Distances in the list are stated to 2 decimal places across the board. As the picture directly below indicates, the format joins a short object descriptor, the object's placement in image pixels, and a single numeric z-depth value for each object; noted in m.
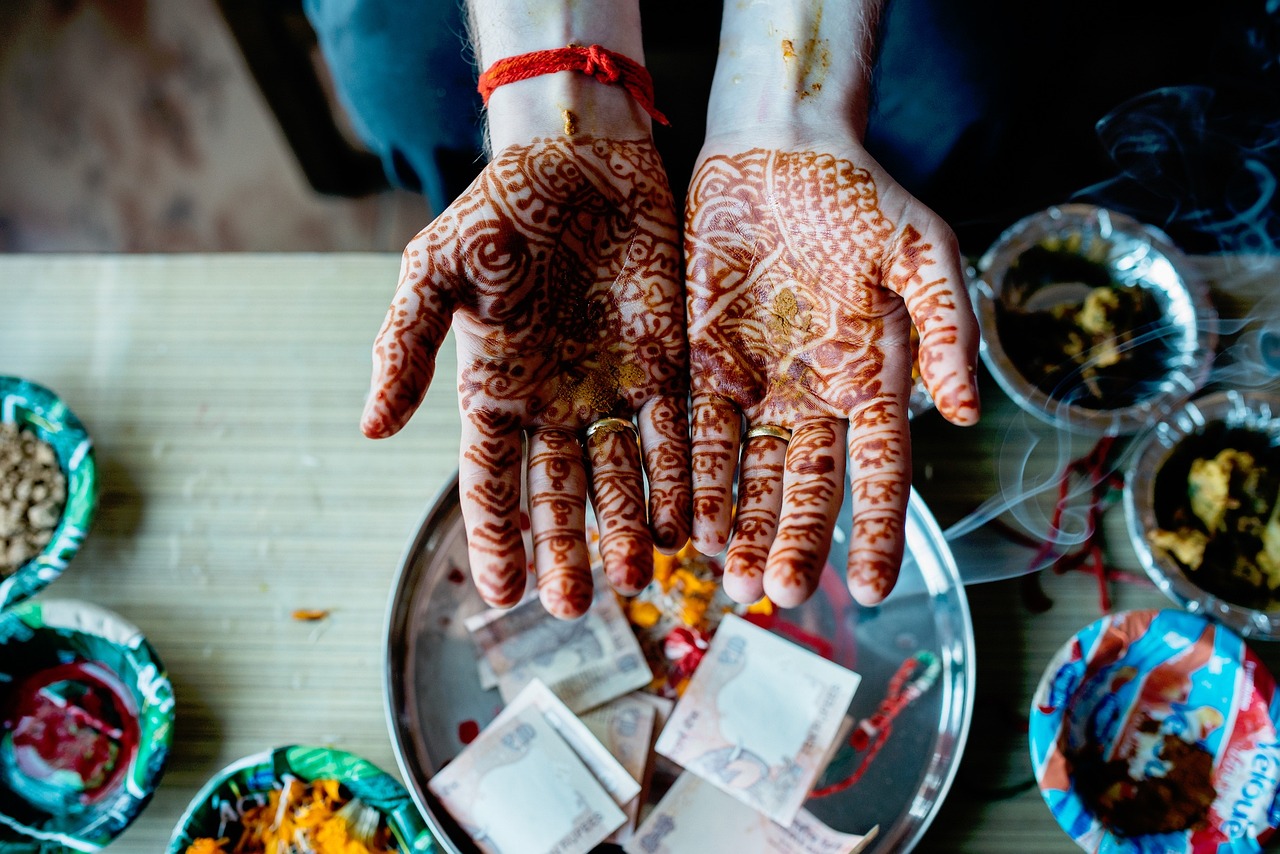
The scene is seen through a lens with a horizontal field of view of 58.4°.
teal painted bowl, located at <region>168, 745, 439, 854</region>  0.43
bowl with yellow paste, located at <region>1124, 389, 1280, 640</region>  0.47
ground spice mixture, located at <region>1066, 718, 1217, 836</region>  0.45
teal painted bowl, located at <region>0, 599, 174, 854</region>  0.45
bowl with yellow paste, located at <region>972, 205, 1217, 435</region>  0.50
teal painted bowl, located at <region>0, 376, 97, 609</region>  0.46
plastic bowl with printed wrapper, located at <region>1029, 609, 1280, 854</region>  0.44
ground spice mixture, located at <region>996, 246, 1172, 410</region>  0.51
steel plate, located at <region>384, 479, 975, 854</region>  0.45
